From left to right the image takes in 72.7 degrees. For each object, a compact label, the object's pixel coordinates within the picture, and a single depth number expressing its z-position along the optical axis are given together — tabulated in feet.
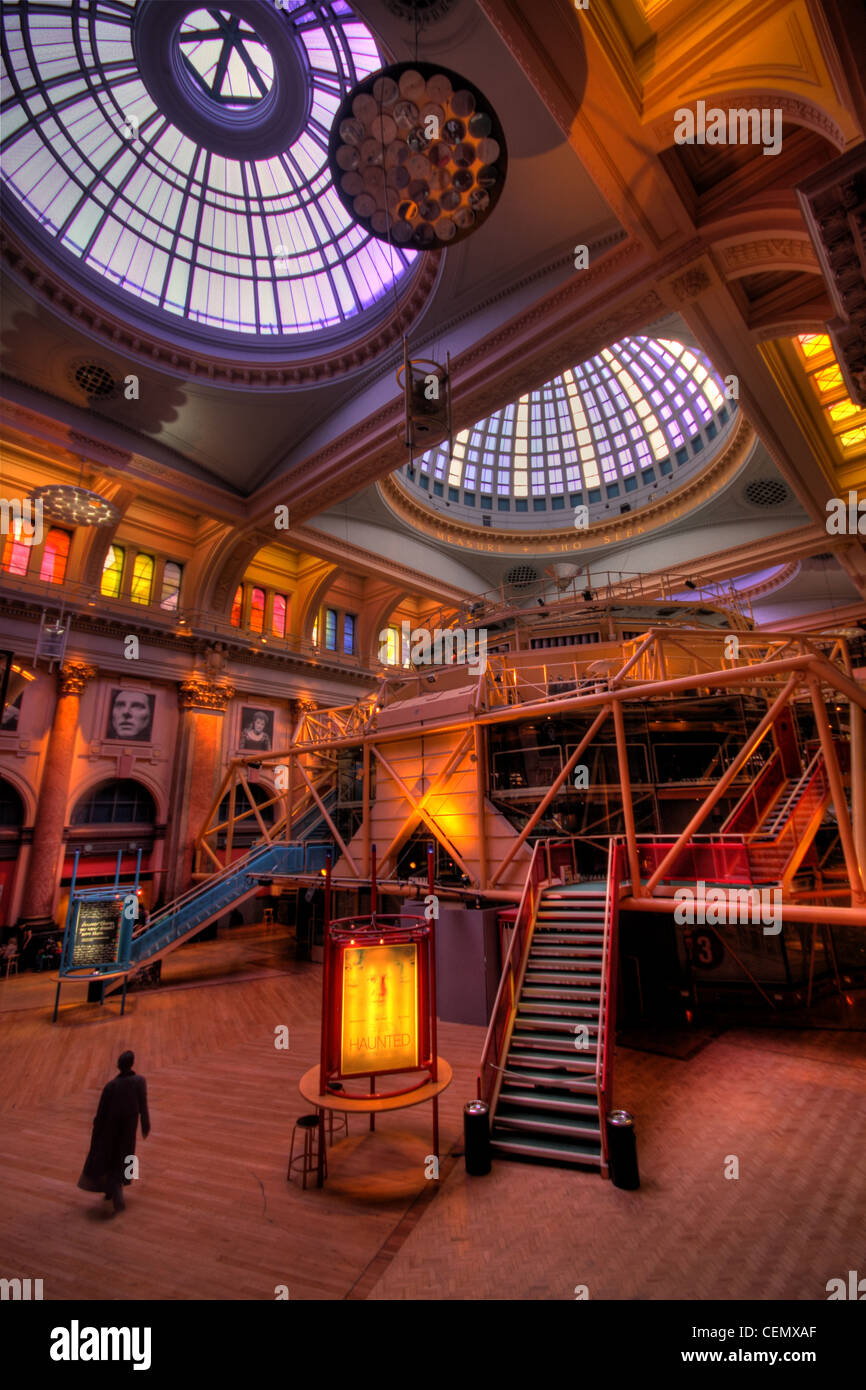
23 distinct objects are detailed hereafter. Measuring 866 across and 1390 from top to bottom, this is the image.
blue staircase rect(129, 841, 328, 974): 49.47
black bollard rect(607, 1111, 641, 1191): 19.65
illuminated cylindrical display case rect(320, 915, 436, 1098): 22.26
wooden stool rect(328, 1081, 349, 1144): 22.06
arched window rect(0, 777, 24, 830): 62.59
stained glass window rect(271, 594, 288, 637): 93.30
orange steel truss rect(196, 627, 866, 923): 27.37
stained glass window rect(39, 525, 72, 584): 68.90
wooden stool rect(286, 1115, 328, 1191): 20.48
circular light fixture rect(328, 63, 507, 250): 22.54
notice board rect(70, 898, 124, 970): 42.80
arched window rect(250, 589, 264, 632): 90.63
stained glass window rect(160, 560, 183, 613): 80.23
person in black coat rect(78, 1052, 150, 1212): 19.06
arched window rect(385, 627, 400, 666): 112.57
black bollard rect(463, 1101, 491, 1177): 20.88
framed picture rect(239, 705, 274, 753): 85.10
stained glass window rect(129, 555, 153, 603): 77.69
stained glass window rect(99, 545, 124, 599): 74.43
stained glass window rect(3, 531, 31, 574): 66.00
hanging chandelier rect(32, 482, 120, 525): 53.26
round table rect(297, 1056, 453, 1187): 20.18
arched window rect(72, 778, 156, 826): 69.51
